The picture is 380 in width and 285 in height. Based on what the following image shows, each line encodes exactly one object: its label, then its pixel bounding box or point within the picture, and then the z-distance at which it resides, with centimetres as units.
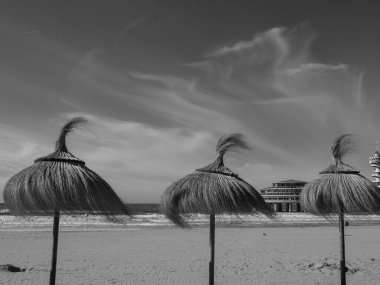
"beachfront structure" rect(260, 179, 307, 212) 8962
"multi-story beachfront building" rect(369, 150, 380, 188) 9731
